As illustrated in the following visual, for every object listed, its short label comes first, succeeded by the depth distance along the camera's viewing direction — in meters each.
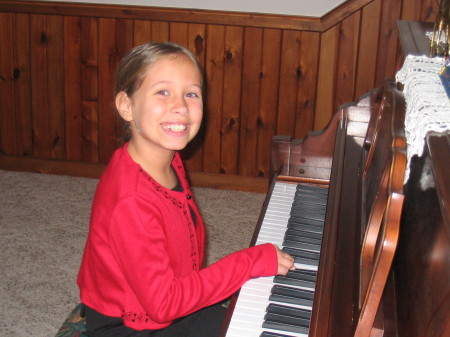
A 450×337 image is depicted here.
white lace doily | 0.95
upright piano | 0.81
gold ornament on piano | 1.46
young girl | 1.17
